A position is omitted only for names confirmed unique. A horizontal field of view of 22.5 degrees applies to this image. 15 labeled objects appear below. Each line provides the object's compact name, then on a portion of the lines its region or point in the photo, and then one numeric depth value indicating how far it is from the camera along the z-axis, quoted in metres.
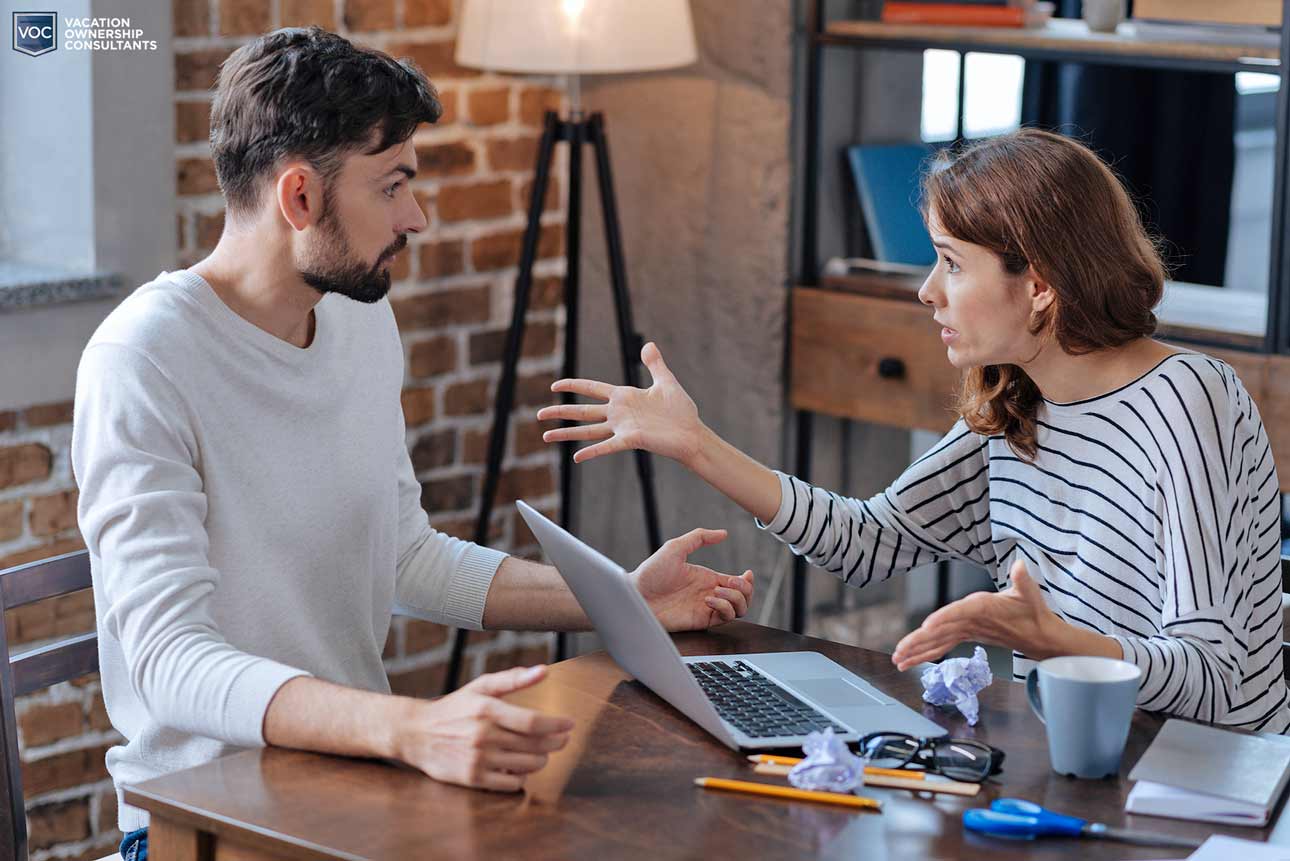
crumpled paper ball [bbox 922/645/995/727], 3.02
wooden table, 2.75
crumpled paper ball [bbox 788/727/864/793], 2.85
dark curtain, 5.48
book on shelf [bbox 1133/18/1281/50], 4.11
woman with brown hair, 3.25
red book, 4.41
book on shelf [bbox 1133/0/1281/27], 4.14
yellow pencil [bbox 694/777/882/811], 2.83
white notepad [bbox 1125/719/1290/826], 2.82
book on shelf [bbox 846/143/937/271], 4.79
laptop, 2.95
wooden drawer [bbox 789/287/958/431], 4.47
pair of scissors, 2.77
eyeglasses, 2.89
